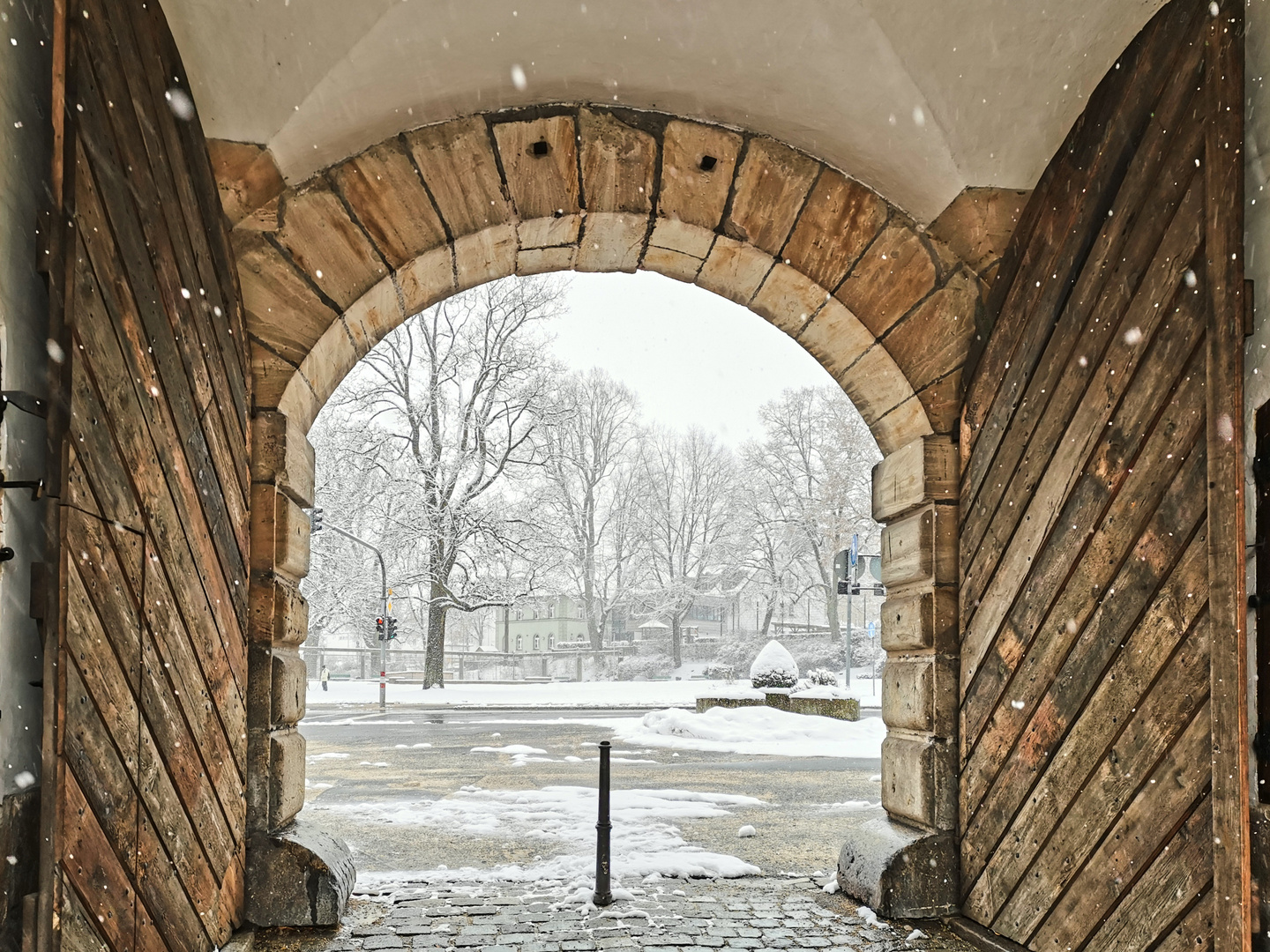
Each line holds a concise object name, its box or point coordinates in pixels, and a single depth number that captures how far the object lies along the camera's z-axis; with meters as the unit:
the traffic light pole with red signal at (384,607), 16.48
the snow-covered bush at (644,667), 24.83
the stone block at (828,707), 12.38
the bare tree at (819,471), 24.72
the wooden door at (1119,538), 2.34
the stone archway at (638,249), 3.49
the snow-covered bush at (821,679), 15.61
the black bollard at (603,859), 3.81
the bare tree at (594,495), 24.17
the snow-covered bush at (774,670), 13.44
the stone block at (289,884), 3.39
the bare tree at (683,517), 26.41
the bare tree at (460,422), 17.81
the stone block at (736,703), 12.46
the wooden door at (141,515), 2.18
